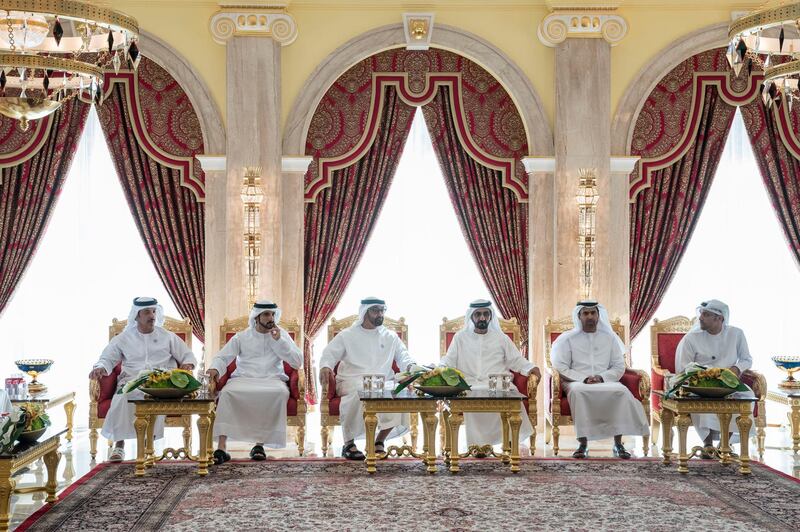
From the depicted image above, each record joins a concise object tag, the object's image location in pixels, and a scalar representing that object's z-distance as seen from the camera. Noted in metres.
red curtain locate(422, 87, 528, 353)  9.21
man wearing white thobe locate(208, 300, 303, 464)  7.29
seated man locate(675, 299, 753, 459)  7.86
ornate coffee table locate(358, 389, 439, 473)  6.62
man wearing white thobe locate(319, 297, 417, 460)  7.43
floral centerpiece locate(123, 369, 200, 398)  6.60
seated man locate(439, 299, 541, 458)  7.78
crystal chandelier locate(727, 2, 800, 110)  5.37
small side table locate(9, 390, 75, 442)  7.39
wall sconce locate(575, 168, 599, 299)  8.57
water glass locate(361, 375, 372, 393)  6.80
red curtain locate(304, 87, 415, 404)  9.13
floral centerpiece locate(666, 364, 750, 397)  6.77
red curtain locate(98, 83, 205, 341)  9.09
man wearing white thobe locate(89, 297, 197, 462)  7.64
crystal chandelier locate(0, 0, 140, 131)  5.07
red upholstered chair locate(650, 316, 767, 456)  8.13
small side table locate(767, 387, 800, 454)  7.59
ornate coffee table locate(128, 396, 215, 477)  6.62
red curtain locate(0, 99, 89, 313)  9.02
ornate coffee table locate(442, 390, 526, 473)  6.66
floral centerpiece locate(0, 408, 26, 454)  5.38
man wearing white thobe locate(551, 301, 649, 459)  7.40
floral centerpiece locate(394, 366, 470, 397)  6.68
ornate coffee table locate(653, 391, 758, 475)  6.75
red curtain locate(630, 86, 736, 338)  9.23
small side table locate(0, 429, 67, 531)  5.30
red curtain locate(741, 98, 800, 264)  9.30
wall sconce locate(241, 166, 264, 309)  8.52
